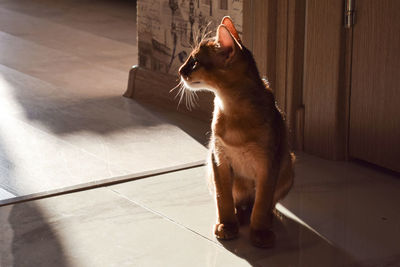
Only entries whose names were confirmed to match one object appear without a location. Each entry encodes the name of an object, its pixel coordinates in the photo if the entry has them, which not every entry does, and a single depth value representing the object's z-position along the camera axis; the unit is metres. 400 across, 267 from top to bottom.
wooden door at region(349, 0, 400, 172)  2.75
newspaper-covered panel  3.41
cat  2.19
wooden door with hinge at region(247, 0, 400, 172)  2.80
